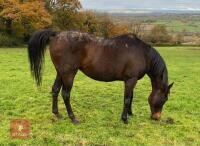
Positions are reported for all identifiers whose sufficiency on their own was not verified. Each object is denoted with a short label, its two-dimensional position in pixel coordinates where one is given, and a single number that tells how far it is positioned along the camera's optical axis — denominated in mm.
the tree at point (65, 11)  47938
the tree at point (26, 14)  39562
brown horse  8172
